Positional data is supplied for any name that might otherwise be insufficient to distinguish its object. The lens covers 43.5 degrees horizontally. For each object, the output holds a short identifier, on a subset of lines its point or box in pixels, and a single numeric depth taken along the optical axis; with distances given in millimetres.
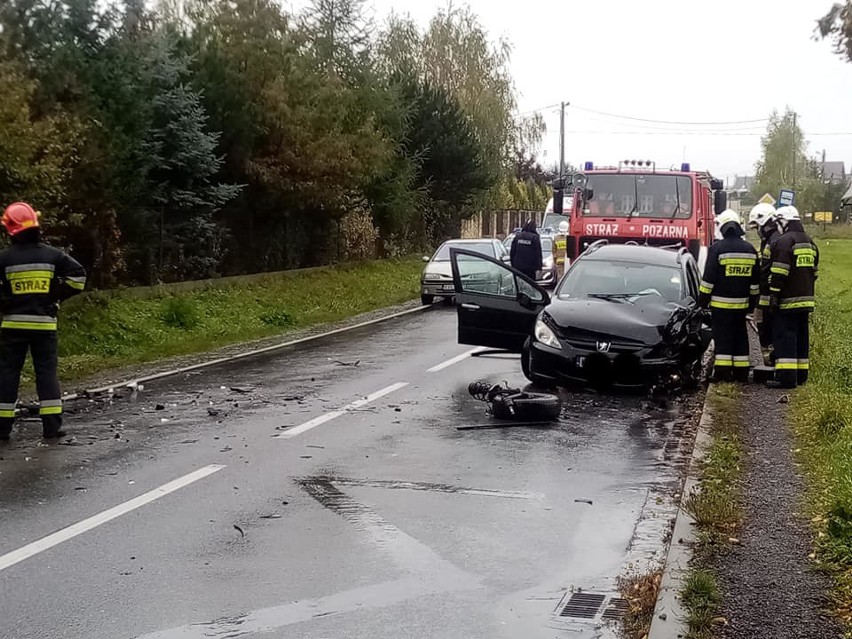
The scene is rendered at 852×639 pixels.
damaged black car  11305
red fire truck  19438
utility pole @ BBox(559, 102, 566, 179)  63916
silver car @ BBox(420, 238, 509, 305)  24344
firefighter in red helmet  9195
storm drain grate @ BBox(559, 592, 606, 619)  5234
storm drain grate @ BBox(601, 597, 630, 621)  5180
